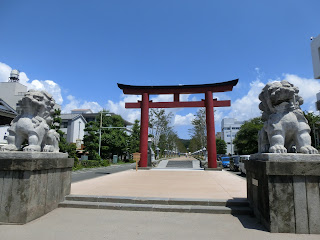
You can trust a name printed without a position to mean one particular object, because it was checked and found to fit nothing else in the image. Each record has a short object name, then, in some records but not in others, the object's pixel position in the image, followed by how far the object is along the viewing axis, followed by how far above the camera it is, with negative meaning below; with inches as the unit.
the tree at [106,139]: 1059.9 +29.0
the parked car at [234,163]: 661.9 -60.7
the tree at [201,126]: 1208.5 +120.0
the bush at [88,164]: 794.4 -78.2
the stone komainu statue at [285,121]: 137.3 +17.2
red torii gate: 606.2 +132.9
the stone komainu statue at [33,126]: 160.4 +14.5
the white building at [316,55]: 1149.1 +527.3
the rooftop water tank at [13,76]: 1328.7 +448.0
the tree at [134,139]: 1374.3 +41.0
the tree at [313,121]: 932.6 +115.8
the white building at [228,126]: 2760.8 +267.4
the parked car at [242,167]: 542.9 -60.0
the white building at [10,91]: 1261.6 +336.2
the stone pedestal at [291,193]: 117.1 -28.1
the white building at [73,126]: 1508.4 +140.8
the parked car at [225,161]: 906.7 -74.7
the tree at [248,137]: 1163.9 +48.9
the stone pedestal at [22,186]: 135.6 -29.4
